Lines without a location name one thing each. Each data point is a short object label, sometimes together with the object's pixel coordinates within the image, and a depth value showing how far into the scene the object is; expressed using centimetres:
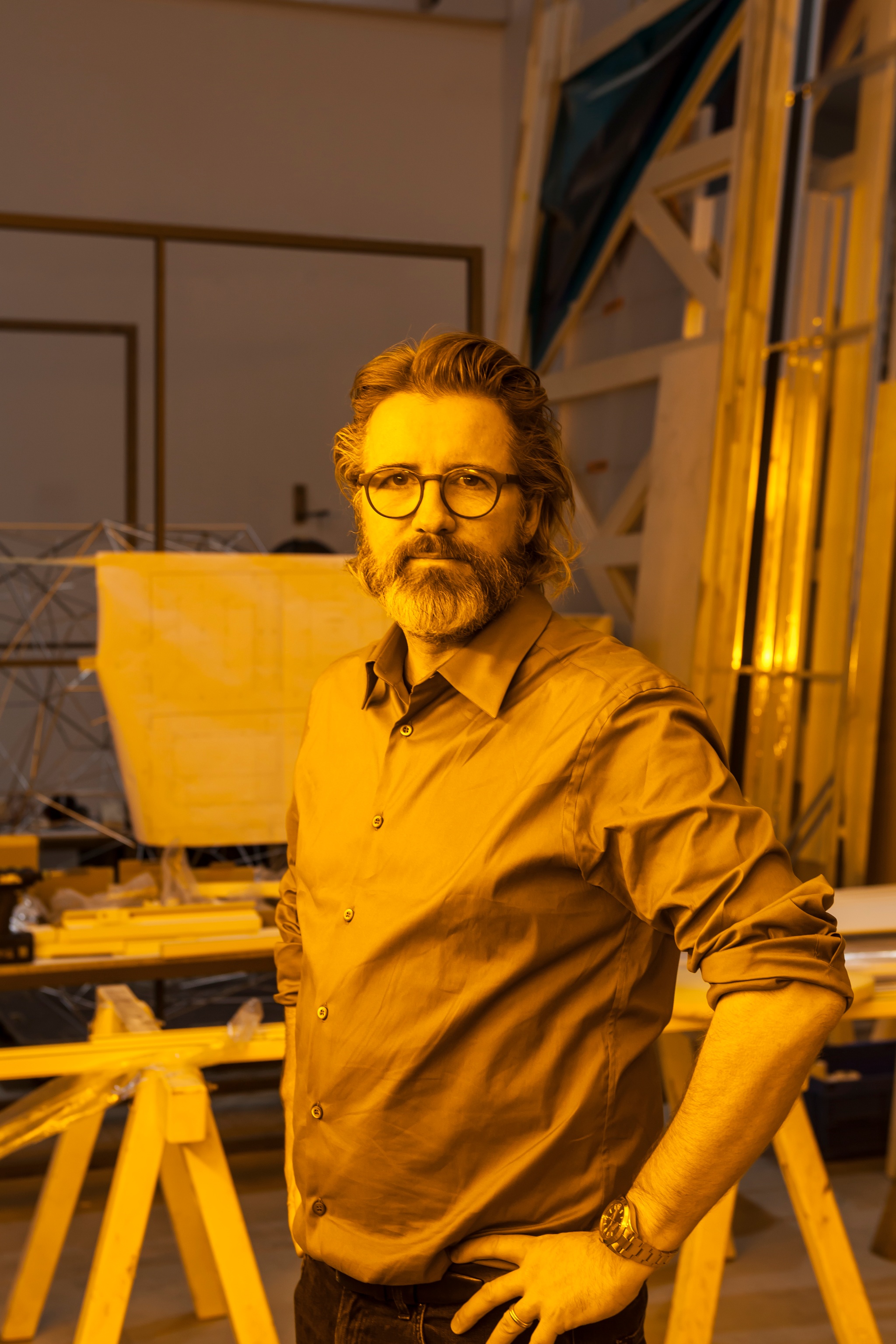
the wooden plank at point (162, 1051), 189
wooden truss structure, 327
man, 100
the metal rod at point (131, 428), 331
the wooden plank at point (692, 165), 373
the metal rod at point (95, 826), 313
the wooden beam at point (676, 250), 376
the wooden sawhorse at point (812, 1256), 200
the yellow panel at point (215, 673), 289
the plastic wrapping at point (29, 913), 252
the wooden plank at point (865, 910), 230
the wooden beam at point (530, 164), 468
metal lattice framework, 365
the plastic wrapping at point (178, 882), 276
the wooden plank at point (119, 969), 236
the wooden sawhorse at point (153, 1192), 182
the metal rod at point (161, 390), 302
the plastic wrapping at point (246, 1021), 198
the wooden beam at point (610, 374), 402
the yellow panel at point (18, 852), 247
